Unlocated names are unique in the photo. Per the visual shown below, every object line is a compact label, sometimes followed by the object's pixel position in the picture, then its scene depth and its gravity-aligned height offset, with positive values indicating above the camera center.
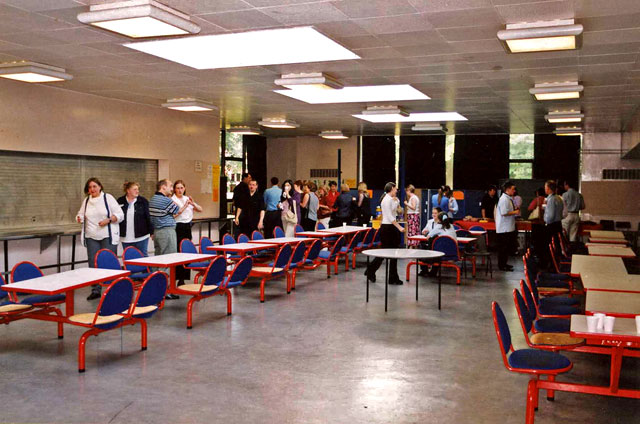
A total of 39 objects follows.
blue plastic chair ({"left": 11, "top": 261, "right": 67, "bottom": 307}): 5.93 -0.93
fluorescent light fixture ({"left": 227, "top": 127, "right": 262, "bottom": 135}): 15.80 +1.45
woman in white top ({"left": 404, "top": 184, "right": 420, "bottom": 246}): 12.83 -0.67
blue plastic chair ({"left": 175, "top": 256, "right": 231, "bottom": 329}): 6.81 -1.18
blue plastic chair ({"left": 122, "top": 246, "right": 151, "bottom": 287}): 7.38 -0.91
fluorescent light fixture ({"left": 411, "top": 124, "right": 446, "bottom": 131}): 14.14 +1.40
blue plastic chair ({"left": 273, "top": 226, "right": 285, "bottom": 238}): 10.59 -0.83
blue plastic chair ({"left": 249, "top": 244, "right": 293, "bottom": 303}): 8.31 -1.17
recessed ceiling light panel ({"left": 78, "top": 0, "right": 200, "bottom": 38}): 4.85 +1.35
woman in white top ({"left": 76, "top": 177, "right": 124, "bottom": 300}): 8.03 -0.47
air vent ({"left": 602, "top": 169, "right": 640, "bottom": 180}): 14.75 +0.34
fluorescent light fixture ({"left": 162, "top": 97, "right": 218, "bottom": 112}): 10.72 +1.43
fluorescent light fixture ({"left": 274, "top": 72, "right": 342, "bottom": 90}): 7.92 +1.38
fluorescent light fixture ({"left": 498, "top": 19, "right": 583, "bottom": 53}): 5.31 +1.36
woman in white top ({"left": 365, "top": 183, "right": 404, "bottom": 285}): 9.52 -0.57
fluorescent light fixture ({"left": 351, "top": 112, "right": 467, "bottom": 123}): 12.45 +1.47
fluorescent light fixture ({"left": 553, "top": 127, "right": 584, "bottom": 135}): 14.32 +1.38
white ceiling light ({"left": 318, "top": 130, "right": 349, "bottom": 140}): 16.66 +1.41
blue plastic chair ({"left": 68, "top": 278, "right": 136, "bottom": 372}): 5.16 -1.16
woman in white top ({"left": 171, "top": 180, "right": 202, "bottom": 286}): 9.02 -0.47
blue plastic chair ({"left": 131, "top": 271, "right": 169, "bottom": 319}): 5.57 -1.04
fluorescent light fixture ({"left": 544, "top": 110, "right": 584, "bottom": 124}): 11.34 +1.35
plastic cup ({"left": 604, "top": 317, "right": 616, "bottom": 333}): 3.64 -0.82
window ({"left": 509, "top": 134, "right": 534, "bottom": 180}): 16.70 +0.86
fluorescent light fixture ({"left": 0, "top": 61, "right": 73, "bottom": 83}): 7.73 +1.44
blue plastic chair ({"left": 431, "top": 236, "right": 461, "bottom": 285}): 9.70 -0.97
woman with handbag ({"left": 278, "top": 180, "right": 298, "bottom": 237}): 12.27 -0.51
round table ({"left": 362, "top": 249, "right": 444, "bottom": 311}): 7.68 -0.88
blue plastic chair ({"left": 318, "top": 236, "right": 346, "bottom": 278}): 10.41 -1.20
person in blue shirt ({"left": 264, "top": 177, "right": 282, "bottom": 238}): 11.92 -0.47
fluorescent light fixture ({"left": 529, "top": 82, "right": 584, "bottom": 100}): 8.40 +1.36
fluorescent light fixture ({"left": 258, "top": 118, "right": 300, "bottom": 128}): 13.70 +1.43
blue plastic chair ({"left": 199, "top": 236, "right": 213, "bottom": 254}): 8.76 -0.87
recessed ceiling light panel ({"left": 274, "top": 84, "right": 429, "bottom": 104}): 9.44 +1.51
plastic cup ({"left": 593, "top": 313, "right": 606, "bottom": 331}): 3.68 -0.81
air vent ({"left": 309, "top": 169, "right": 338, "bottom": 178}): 18.79 +0.39
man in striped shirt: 8.34 -0.52
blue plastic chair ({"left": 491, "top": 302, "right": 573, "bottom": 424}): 3.94 -1.18
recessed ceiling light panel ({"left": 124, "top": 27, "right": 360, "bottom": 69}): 6.11 +1.50
